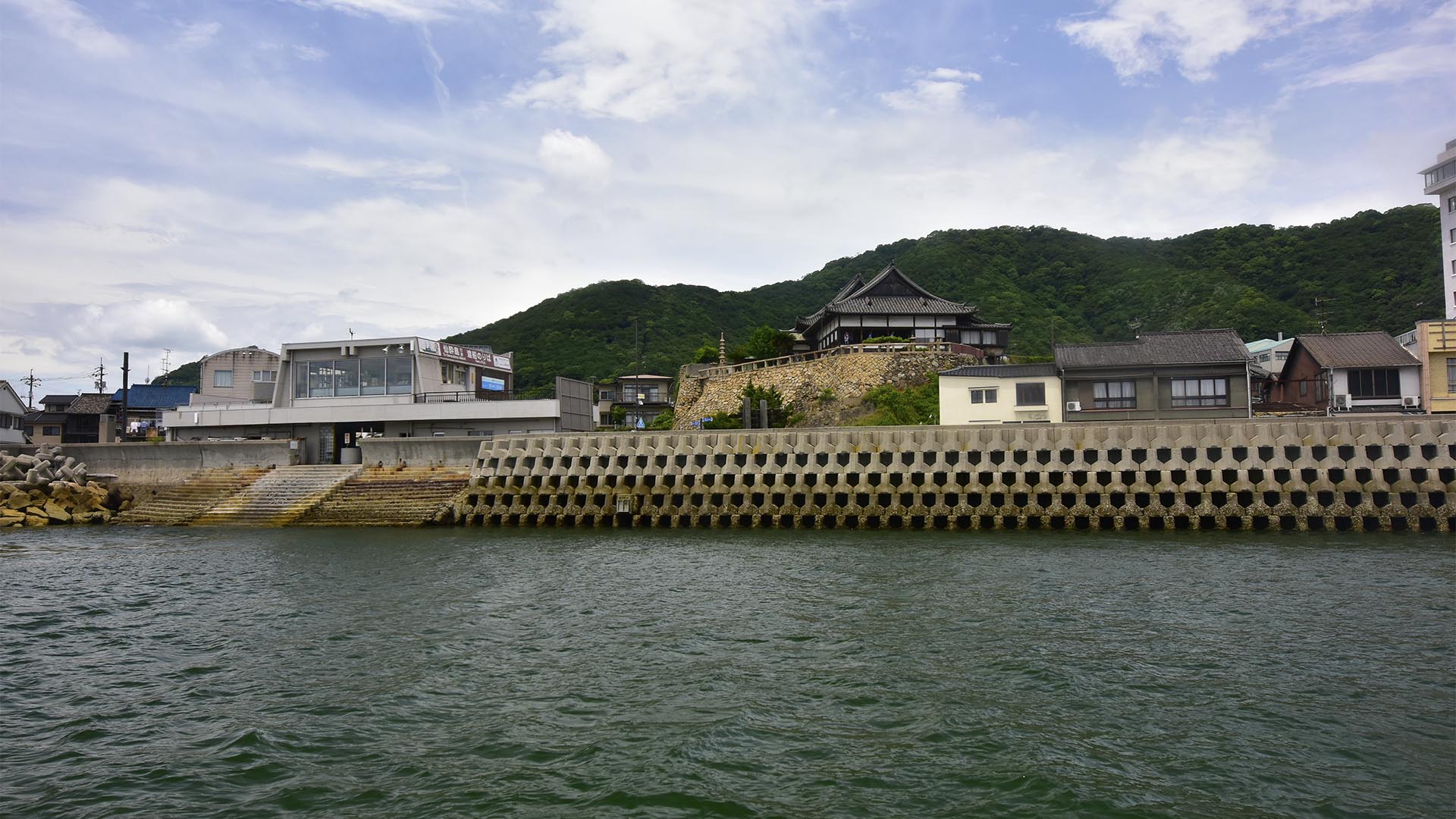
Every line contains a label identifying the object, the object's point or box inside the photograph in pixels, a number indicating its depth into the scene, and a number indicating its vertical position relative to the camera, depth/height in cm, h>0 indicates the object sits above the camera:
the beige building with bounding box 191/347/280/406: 5412 +485
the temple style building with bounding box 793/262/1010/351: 6275 +886
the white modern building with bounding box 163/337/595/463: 4338 +198
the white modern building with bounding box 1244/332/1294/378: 6056 +547
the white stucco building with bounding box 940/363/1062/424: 4166 +189
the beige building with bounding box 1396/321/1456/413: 3856 +290
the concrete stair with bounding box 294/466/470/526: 3412 -237
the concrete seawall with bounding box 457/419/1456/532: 2698 -171
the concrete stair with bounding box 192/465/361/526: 3500 -233
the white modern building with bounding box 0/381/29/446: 5619 +272
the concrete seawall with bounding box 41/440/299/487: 3956 -55
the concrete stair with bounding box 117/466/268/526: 3644 -233
